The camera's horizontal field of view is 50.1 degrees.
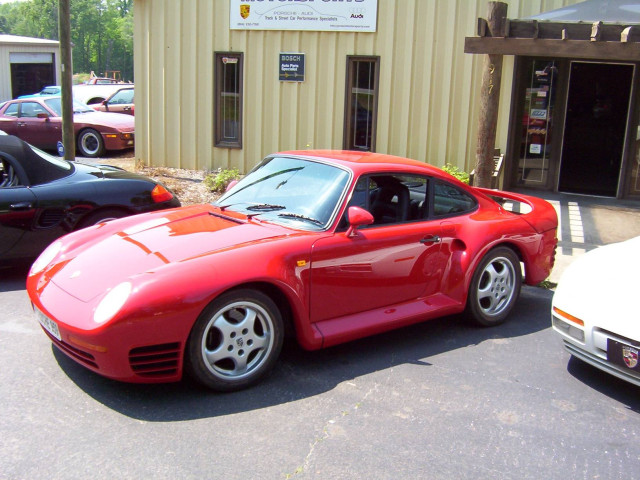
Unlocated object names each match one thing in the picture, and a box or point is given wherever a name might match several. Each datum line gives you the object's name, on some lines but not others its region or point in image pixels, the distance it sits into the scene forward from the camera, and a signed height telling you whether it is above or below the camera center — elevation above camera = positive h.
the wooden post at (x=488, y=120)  8.12 -0.27
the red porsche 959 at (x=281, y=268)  3.91 -1.16
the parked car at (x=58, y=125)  15.56 -1.01
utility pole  10.02 +0.03
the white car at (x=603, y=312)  4.18 -1.33
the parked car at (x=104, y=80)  35.60 +0.13
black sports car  6.34 -1.11
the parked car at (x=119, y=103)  18.88 -0.56
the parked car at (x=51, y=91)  22.27 -0.33
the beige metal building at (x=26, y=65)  26.41 +0.55
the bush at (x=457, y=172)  10.51 -1.16
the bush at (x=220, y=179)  10.84 -1.45
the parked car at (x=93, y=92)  21.66 -0.32
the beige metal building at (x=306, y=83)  10.92 +0.13
